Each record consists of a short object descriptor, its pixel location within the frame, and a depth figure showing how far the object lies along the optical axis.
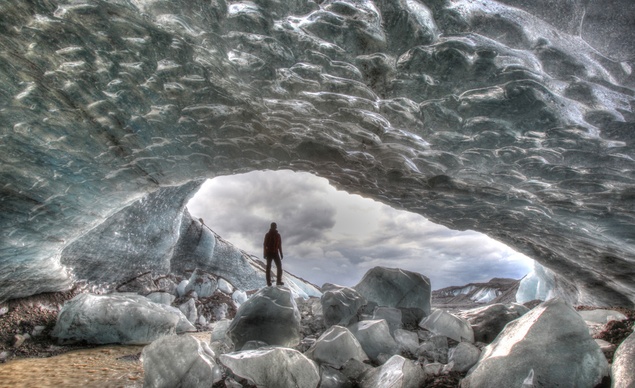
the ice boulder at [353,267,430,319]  4.04
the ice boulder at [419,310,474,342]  2.92
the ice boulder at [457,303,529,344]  2.97
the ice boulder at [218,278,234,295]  8.32
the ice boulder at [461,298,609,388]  1.62
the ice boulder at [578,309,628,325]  3.15
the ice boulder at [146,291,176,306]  6.52
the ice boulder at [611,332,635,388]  1.50
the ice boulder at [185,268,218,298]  7.66
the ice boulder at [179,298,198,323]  6.15
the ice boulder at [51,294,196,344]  4.06
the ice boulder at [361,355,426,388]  1.91
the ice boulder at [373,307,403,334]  3.45
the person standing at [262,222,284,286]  5.78
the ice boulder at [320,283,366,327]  3.51
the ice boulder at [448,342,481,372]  2.24
